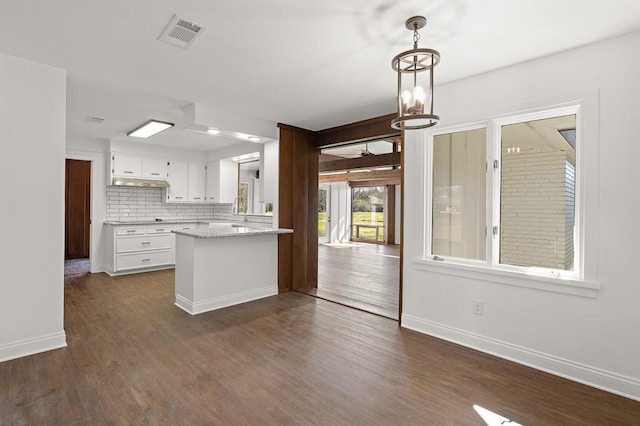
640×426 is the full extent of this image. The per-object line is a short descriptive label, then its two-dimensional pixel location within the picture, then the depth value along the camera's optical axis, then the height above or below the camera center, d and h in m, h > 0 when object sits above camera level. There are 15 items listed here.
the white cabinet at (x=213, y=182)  6.82 +0.59
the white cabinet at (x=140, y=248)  5.82 -0.73
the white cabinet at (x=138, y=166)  5.97 +0.81
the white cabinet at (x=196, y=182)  6.96 +0.59
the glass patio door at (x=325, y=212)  12.21 -0.02
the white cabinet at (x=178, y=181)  6.65 +0.58
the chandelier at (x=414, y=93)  1.87 +0.71
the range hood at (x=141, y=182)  5.96 +0.50
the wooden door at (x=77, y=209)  8.08 -0.03
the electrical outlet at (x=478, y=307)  2.95 -0.85
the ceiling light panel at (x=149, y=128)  4.72 +1.24
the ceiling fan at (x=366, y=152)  8.04 +1.49
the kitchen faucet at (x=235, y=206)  7.01 +0.08
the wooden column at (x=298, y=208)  4.90 +0.04
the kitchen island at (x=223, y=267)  3.95 -0.74
